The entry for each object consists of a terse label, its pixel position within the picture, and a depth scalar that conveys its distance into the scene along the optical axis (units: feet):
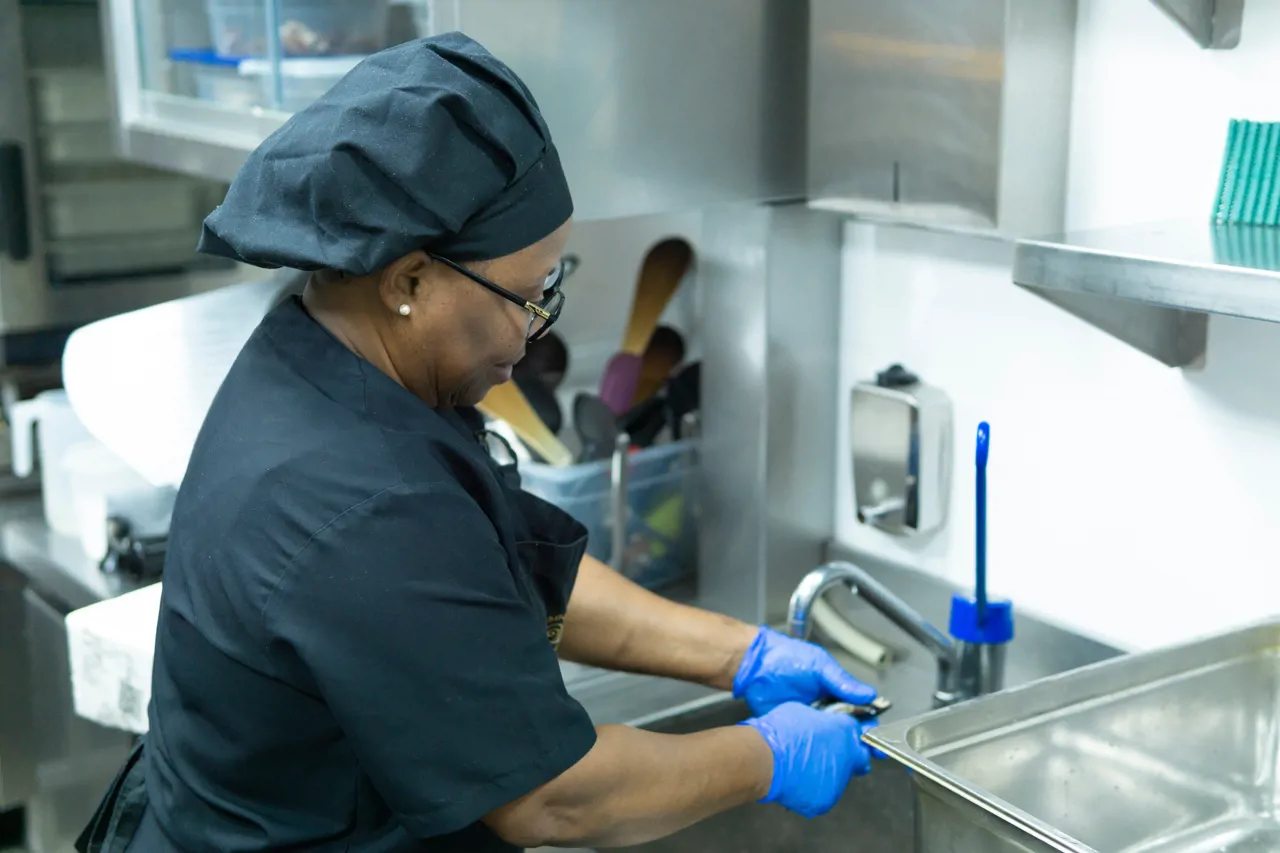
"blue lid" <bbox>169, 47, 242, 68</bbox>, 6.20
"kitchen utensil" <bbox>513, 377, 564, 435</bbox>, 6.15
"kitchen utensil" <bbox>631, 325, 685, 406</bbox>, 6.56
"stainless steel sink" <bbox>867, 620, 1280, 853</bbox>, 3.95
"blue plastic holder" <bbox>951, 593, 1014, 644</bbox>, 5.01
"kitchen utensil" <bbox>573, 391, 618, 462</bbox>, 5.91
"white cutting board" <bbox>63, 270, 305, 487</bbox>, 5.49
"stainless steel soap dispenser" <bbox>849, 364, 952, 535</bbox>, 5.52
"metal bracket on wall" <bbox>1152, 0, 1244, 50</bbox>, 4.36
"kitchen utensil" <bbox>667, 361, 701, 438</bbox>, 6.31
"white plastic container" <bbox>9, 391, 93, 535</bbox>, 7.12
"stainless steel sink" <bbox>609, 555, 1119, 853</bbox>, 4.74
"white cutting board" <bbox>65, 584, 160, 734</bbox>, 5.15
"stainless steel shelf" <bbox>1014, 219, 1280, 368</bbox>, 3.53
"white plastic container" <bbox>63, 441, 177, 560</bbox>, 6.43
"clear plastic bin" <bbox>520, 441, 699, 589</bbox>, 5.81
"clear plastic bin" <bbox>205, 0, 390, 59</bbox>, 5.65
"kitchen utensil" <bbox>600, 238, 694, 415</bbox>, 6.39
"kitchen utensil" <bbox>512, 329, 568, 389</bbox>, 6.36
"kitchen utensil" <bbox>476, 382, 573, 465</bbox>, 5.90
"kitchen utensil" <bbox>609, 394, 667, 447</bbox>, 6.34
